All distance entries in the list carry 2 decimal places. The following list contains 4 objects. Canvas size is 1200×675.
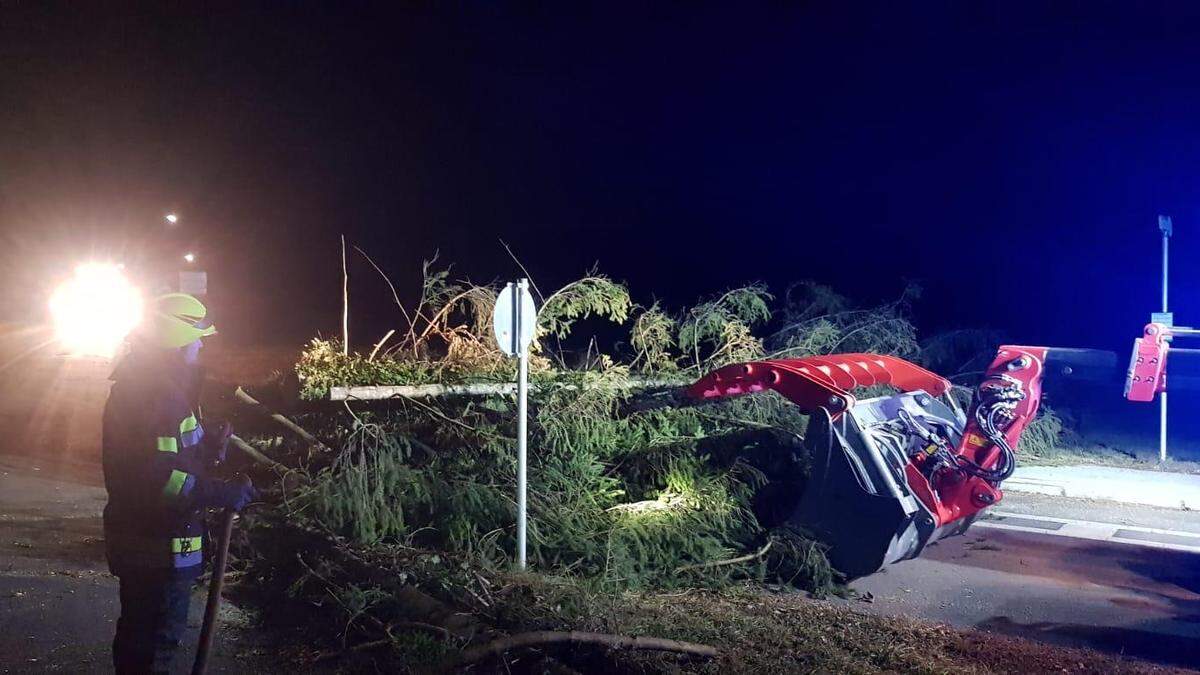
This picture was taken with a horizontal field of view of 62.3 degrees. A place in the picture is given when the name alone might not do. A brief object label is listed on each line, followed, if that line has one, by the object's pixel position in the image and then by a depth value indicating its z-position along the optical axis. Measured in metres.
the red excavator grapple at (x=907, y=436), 7.02
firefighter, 3.92
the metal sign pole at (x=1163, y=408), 13.55
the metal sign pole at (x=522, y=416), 6.59
